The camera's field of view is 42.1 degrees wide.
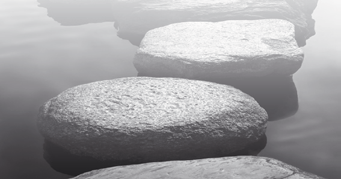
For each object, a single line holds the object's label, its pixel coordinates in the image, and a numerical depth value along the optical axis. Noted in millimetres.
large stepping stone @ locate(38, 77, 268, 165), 1923
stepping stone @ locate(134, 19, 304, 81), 2613
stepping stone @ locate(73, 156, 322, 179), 1572
